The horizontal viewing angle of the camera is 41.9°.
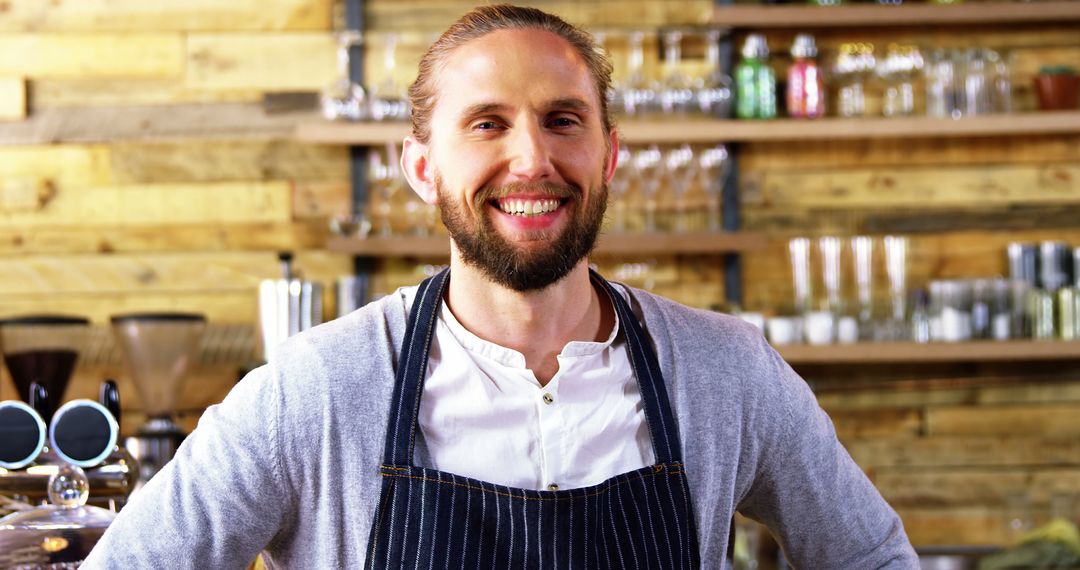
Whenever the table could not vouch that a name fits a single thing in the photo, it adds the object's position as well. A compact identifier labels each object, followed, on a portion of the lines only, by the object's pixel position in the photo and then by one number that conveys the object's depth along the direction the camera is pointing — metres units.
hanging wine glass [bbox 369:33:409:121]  3.91
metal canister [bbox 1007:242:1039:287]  3.91
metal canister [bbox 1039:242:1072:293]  3.87
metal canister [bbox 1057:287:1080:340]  3.84
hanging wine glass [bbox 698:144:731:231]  3.98
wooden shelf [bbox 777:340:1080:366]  3.82
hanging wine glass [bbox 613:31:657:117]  3.91
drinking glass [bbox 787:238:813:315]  3.96
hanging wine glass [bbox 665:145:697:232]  3.97
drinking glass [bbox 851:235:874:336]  3.97
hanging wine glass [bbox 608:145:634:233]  3.92
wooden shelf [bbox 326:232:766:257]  3.85
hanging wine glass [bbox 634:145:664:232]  3.94
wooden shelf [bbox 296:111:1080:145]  3.89
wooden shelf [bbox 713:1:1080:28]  3.90
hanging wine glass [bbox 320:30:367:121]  3.92
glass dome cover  1.56
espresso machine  1.78
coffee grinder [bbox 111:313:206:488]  3.60
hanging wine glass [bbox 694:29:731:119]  3.92
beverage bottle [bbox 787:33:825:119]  3.95
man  1.51
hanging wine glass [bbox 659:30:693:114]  3.93
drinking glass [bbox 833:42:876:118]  3.94
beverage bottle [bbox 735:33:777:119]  3.94
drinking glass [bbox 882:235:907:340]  3.91
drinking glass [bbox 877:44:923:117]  3.95
